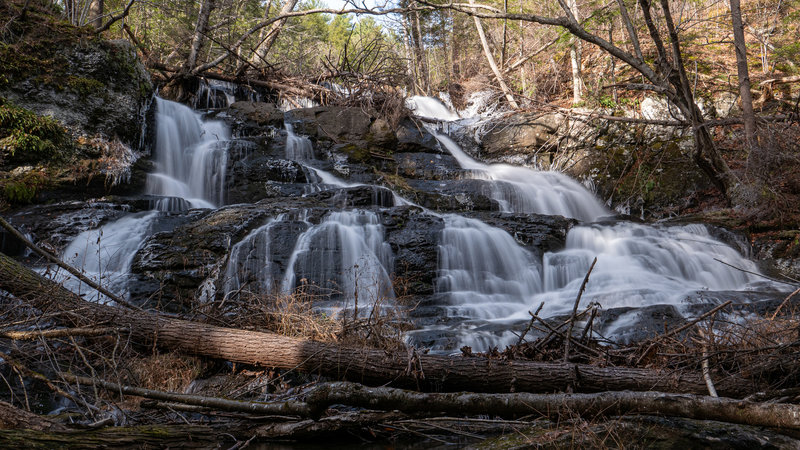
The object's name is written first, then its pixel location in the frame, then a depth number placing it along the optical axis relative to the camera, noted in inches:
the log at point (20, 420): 96.9
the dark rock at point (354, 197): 417.1
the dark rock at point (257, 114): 544.4
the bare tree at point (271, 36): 634.2
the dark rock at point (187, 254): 282.4
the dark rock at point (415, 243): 321.4
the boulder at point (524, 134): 616.1
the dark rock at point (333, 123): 561.6
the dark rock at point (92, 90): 393.1
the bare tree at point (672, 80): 344.2
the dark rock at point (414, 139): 597.3
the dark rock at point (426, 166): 546.6
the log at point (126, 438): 91.6
